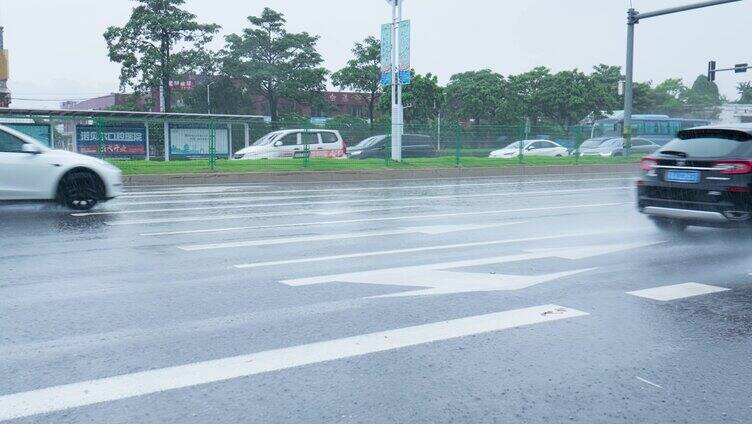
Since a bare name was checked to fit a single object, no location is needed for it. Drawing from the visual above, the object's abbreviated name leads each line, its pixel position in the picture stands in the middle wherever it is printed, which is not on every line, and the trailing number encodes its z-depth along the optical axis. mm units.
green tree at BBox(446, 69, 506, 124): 62125
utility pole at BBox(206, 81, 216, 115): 52756
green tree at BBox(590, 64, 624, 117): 65500
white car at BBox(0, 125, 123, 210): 10531
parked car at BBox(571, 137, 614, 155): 30433
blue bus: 46906
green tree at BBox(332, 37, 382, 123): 55344
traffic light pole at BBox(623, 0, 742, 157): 27303
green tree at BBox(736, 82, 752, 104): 123969
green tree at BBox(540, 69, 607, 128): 63594
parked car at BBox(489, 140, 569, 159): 28016
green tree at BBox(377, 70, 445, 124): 55062
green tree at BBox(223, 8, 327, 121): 52781
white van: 24438
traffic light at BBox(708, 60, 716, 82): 35250
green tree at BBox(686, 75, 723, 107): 113812
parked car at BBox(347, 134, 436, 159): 26250
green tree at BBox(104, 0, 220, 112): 45281
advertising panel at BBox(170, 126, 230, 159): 28703
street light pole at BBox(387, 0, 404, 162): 26875
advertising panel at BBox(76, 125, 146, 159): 23781
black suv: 8625
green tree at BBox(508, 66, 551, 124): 63725
